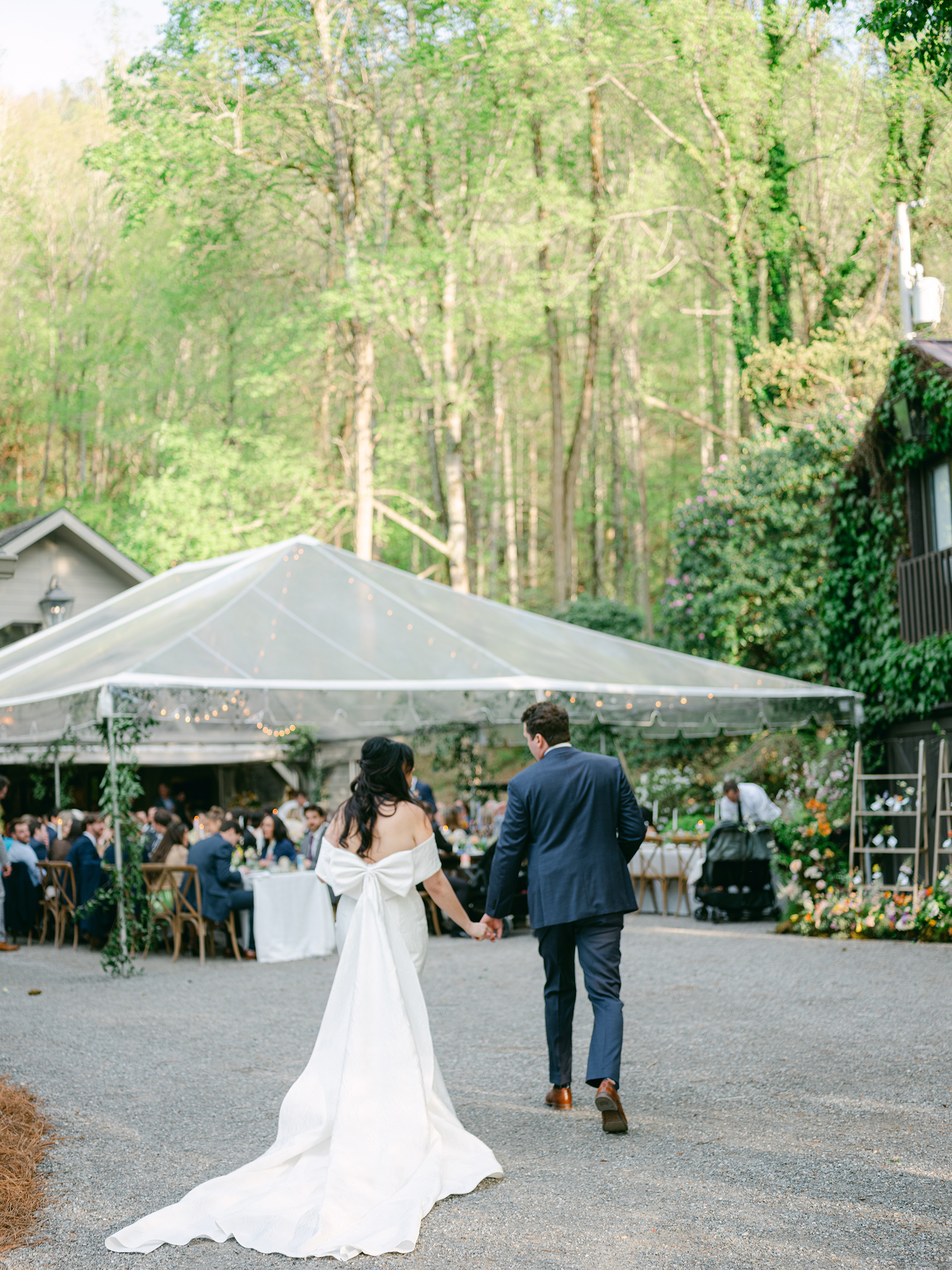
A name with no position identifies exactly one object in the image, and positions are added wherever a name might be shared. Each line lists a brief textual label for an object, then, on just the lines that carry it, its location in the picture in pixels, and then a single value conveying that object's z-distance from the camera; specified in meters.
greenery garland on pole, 11.52
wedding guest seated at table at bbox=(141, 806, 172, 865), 13.47
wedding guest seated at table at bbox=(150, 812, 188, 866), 12.98
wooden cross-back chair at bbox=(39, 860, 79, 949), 13.93
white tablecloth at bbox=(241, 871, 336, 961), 12.16
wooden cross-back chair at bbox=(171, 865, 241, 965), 12.04
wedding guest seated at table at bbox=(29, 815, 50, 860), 16.45
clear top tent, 12.79
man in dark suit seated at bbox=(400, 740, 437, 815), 14.22
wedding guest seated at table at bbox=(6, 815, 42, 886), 14.71
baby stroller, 14.10
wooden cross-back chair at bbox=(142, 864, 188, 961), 12.40
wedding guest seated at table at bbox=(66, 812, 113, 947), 12.98
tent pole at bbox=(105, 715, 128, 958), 11.61
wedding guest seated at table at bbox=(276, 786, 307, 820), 17.66
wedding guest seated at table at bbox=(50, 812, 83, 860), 14.57
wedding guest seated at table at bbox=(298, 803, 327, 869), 13.85
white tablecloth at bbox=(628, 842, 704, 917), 15.03
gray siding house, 23.52
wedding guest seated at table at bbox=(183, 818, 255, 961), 11.91
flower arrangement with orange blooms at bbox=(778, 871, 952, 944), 11.55
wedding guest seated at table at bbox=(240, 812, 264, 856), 15.53
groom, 5.55
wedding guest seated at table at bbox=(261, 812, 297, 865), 14.17
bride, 4.20
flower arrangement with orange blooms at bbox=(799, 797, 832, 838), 13.38
